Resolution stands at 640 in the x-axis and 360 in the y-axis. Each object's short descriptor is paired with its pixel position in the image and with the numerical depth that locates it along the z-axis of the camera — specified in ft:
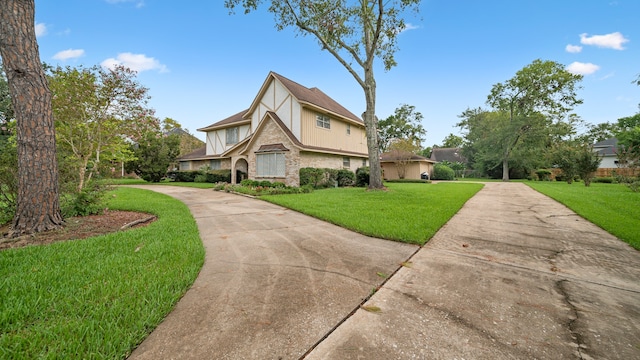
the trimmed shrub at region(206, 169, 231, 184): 72.28
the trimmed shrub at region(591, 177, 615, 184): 74.38
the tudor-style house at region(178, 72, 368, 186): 49.96
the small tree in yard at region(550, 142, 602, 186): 54.19
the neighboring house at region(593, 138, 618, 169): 121.90
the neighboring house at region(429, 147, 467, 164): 148.57
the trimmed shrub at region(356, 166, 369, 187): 61.78
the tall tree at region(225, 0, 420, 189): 39.69
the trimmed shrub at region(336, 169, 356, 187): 58.95
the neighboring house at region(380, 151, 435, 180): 85.66
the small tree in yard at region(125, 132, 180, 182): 71.97
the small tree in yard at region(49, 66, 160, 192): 32.71
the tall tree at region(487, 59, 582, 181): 90.38
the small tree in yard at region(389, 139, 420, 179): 84.23
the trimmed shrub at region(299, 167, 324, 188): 49.37
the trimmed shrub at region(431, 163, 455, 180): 95.25
